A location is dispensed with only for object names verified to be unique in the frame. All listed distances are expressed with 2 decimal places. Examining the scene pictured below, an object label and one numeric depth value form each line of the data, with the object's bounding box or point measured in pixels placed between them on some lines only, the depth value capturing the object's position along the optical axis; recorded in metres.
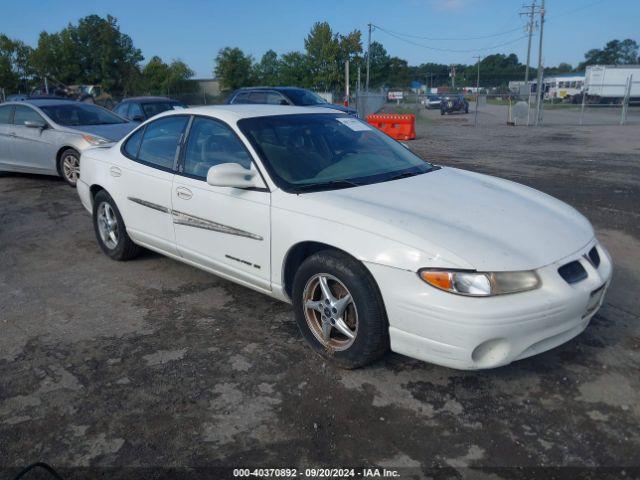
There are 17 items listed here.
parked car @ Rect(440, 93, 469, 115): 37.38
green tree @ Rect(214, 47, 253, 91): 54.34
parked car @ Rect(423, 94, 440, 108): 48.38
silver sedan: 8.95
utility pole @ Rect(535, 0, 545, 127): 22.92
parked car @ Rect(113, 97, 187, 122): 14.58
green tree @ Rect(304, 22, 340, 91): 50.94
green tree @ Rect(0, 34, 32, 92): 46.31
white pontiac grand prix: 2.84
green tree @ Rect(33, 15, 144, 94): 51.66
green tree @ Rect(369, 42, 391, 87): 71.25
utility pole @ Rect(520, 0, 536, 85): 47.59
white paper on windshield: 4.45
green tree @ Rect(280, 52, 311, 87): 52.75
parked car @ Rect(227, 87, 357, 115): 15.12
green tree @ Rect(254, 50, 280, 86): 57.62
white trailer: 39.62
